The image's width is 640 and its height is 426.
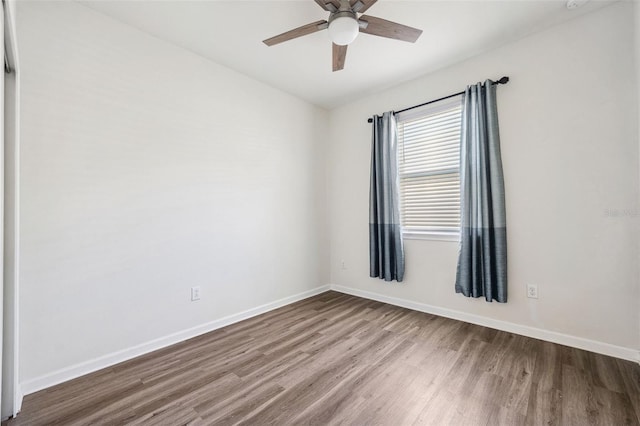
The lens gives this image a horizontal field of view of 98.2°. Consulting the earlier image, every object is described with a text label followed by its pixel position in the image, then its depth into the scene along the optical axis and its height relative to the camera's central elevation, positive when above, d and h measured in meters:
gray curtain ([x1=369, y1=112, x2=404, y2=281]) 3.28 +0.10
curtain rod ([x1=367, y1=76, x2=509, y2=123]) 2.53 +1.22
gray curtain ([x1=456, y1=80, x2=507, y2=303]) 2.54 +0.10
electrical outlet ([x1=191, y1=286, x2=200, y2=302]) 2.58 -0.74
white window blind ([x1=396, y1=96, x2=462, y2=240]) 2.93 +0.49
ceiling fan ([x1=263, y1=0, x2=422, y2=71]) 1.78 +1.30
